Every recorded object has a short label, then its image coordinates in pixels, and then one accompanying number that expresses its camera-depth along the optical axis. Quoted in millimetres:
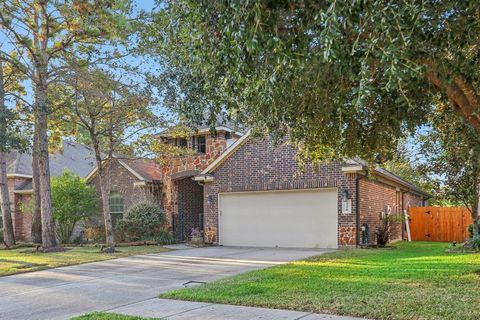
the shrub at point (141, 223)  20047
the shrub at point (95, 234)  21312
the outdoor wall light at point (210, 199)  19438
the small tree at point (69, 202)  20594
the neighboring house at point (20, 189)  25578
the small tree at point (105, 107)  15359
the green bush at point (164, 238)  19891
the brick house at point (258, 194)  16531
